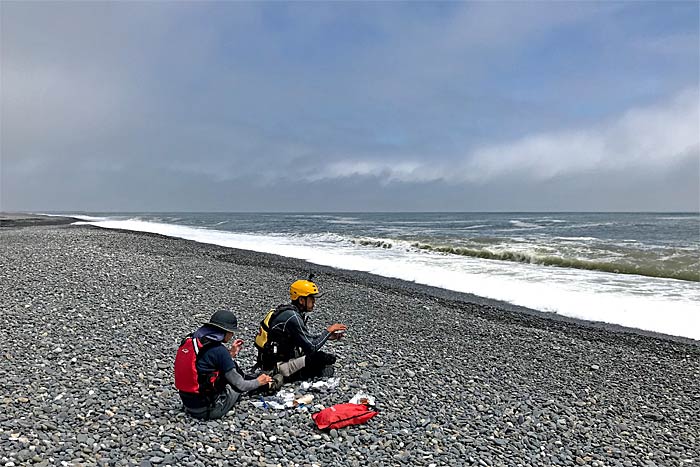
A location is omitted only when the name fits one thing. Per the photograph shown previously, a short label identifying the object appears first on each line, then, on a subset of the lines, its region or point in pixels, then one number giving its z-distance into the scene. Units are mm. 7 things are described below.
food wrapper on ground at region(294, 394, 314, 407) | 6494
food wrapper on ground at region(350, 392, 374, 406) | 6660
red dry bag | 5891
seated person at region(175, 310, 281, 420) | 5648
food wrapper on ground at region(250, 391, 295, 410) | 6391
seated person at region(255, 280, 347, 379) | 7133
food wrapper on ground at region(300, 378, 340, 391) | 7121
